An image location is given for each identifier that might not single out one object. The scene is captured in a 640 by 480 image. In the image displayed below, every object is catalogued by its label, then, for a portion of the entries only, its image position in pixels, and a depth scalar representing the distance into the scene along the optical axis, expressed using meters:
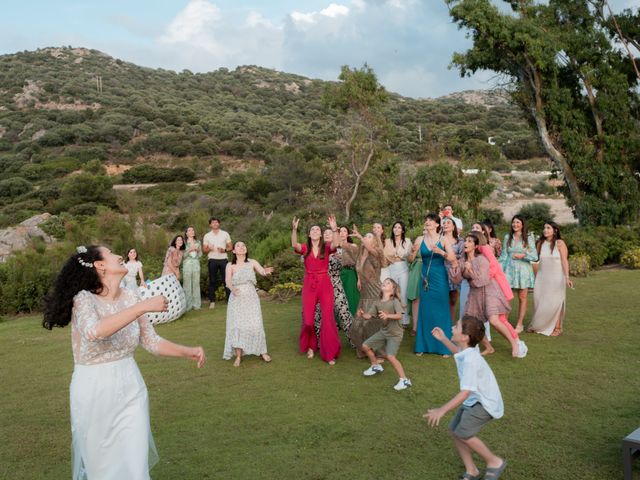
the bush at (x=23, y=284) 13.74
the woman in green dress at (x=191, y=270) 11.84
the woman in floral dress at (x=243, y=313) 7.94
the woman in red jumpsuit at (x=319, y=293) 7.89
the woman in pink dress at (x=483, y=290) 7.62
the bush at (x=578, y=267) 13.49
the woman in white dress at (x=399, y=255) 9.27
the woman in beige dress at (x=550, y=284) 8.79
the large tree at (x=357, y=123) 21.47
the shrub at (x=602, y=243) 14.50
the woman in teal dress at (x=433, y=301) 8.03
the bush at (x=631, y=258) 14.01
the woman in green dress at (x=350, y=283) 9.05
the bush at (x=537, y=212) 22.33
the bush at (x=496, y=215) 23.80
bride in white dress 3.51
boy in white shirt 4.21
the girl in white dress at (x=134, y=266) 10.81
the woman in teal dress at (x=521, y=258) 9.20
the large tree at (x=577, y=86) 16.98
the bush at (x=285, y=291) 12.59
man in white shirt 11.86
